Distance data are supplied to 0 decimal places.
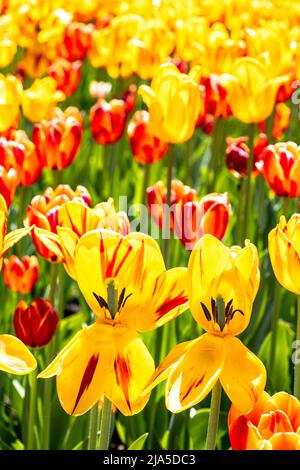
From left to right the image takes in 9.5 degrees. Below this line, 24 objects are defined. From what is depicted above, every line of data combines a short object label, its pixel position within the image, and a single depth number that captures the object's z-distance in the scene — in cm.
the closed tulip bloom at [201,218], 171
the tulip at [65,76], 242
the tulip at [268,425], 132
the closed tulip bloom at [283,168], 183
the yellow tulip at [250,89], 195
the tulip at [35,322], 170
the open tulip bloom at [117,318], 141
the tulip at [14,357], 140
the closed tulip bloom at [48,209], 167
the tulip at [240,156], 205
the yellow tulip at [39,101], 216
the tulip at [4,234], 142
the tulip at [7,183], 164
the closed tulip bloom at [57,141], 194
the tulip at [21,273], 187
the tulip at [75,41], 274
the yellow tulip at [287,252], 144
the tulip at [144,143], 201
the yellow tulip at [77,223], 145
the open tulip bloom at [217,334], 140
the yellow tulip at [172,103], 184
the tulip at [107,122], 217
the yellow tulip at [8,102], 187
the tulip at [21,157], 179
